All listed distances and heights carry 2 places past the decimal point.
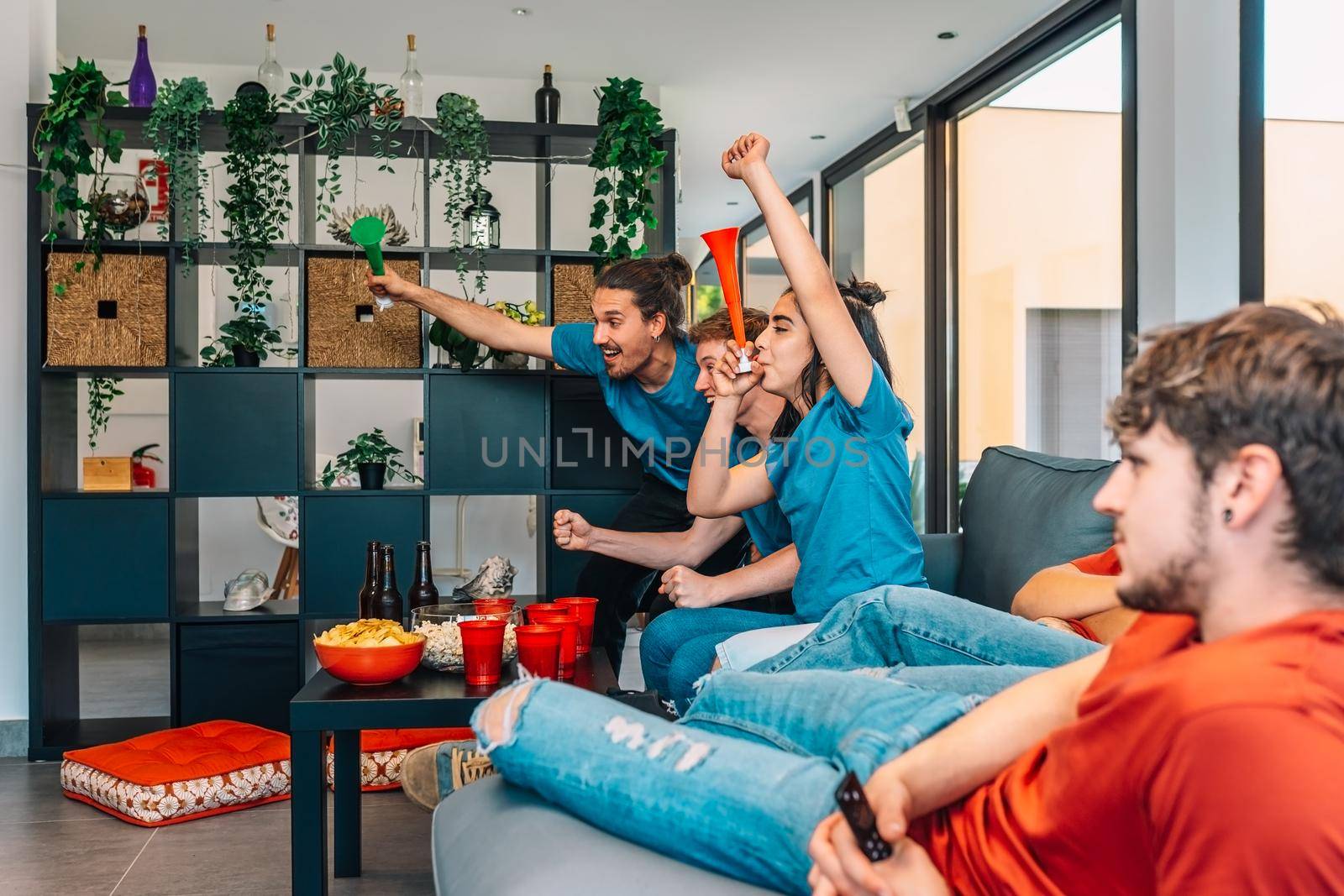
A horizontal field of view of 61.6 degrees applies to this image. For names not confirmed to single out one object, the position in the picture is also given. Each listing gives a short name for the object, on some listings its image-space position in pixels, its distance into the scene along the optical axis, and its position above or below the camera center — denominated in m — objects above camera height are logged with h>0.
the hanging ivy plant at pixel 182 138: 3.55 +0.96
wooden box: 3.67 -0.12
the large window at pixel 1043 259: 4.10 +0.74
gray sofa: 0.94 -0.37
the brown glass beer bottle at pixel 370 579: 2.55 -0.32
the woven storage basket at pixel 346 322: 3.72 +0.39
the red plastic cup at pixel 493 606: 2.14 -0.32
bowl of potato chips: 1.95 -0.37
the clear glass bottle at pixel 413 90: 4.09 +1.27
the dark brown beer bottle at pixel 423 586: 2.60 -0.34
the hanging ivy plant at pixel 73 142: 3.45 +0.92
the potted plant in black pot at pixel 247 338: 3.70 +0.34
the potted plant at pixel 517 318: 3.79 +0.40
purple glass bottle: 3.87 +1.23
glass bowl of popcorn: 2.09 -0.37
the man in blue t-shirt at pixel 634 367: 3.29 +0.22
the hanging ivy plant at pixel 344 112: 3.60 +1.06
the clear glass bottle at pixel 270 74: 4.18 +1.36
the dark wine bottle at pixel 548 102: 4.53 +1.36
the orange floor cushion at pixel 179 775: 2.81 -0.87
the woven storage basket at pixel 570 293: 3.84 +0.50
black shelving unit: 3.58 -0.16
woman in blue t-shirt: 2.12 +0.02
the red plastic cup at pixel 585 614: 2.33 -0.37
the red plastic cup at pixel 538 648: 1.95 -0.36
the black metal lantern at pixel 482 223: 3.76 +0.73
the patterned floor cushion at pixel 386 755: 3.08 -0.87
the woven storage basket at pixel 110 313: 3.56 +0.40
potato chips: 1.96 -0.35
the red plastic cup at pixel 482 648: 1.97 -0.37
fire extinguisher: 3.85 -0.12
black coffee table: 1.84 -0.46
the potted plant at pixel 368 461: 3.76 -0.07
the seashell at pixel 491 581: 2.93 -0.37
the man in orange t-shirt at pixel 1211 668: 0.65 -0.15
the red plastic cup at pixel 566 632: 2.11 -0.37
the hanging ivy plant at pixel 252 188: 3.59 +0.81
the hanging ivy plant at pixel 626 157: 3.66 +0.93
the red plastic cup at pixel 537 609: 2.20 -0.33
